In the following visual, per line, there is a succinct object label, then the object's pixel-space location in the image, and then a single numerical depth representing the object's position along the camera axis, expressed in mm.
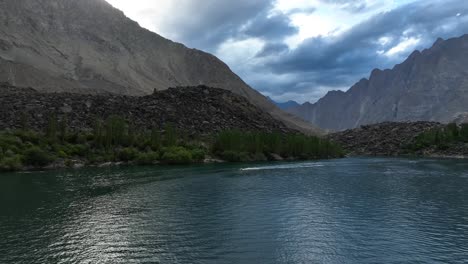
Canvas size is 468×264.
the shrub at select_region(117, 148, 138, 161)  114625
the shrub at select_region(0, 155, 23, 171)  89250
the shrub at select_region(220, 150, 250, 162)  131250
